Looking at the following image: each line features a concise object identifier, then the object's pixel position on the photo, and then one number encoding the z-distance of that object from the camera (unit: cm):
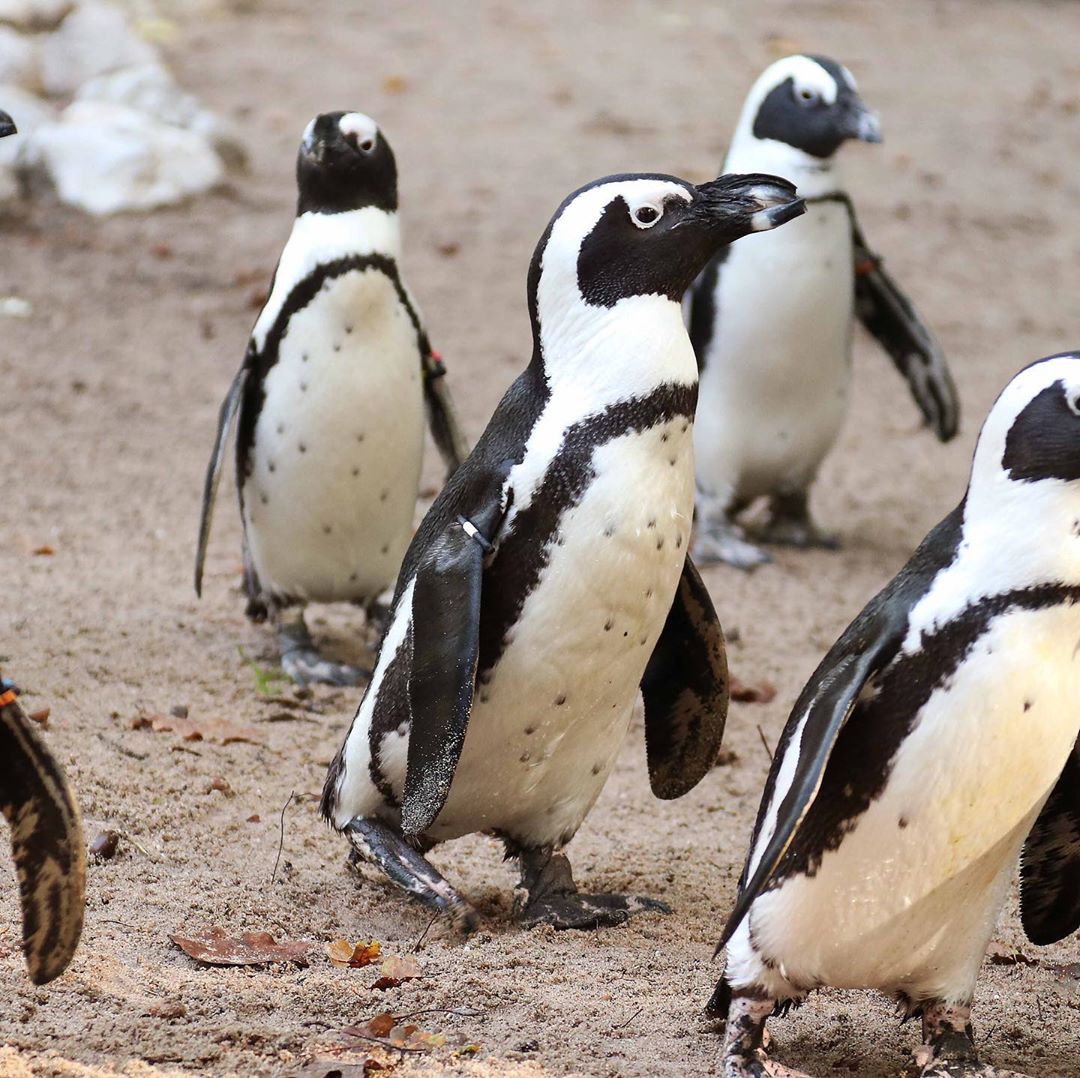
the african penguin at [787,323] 1198
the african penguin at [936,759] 495
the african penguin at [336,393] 905
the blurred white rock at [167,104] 1970
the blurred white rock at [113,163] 1834
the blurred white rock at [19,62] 2073
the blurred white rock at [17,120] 1811
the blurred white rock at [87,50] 2128
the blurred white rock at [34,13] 2159
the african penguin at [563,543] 590
